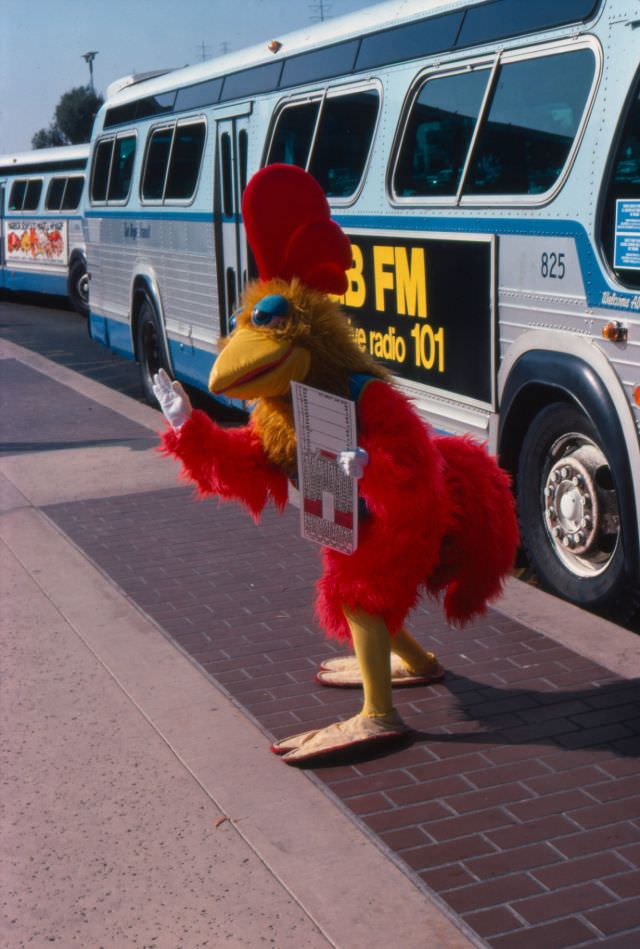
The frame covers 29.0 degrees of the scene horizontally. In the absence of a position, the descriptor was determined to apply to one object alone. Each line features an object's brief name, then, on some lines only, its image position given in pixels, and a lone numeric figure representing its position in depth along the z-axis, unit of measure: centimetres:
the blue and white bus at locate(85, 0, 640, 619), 510
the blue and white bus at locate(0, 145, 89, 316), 2325
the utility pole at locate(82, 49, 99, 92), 6610
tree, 9412
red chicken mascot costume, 393
